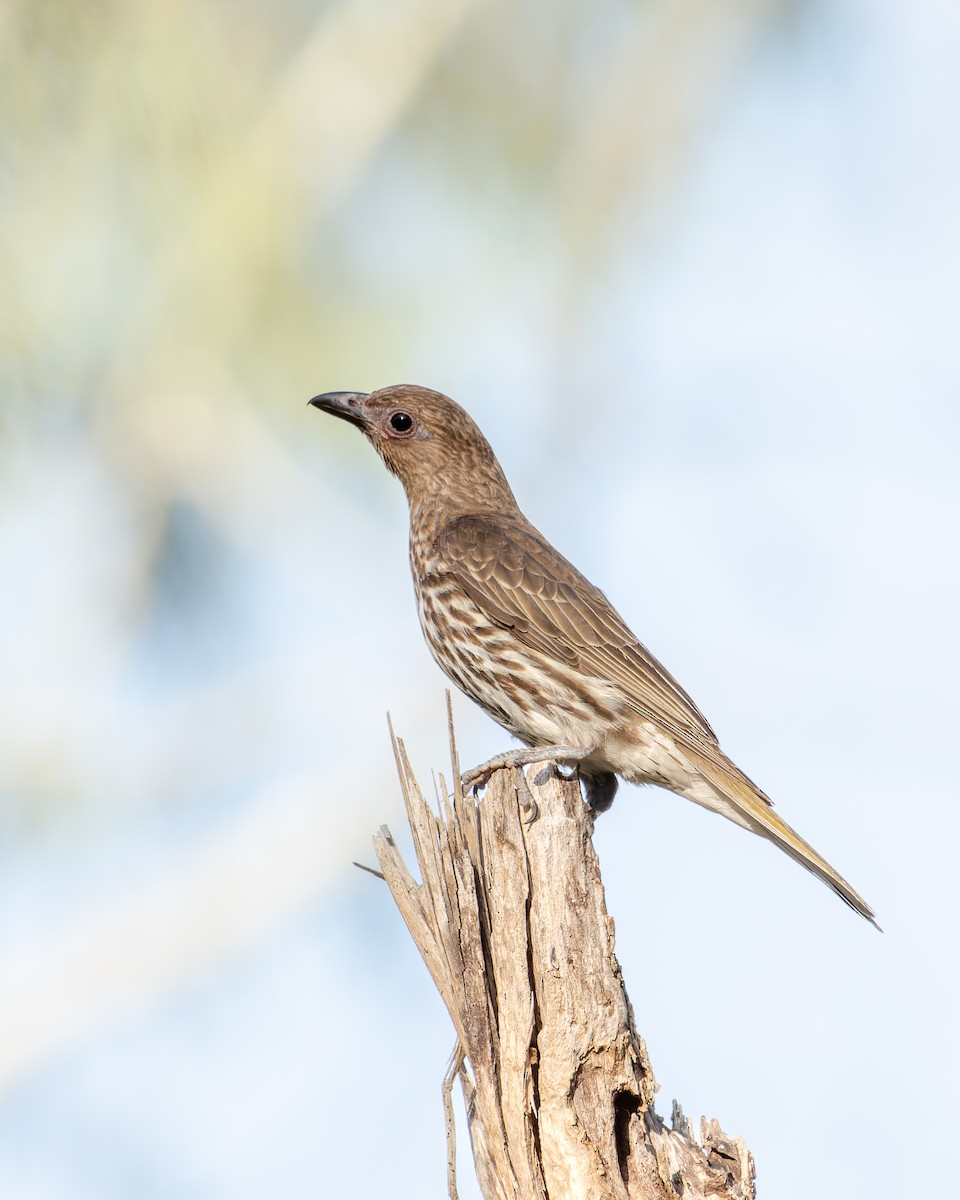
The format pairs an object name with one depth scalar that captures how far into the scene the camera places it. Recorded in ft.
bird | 37.65
